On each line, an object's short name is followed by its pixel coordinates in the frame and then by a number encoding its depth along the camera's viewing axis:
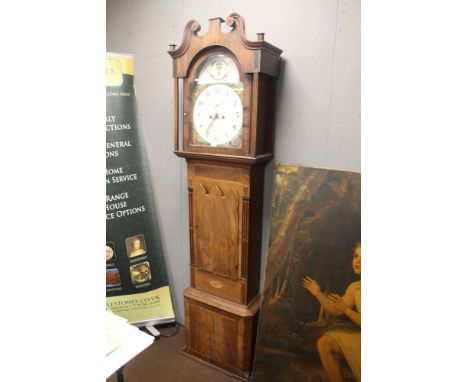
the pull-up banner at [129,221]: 2.07
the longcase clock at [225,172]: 1.54
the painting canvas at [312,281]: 1.46
